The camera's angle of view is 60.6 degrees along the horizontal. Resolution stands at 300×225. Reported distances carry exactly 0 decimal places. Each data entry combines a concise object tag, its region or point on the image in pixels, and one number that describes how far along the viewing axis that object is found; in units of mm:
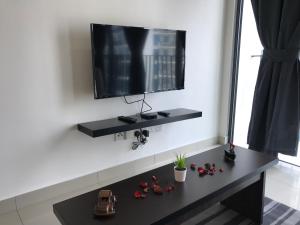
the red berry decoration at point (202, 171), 1715
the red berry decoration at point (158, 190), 1482
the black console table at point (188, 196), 1282
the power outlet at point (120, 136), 2590
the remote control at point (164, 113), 2635
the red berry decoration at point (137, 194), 1444
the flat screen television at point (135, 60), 2201
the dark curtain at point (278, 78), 2602
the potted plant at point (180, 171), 1607
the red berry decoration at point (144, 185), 1558
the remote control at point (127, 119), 2370
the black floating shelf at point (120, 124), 2158
